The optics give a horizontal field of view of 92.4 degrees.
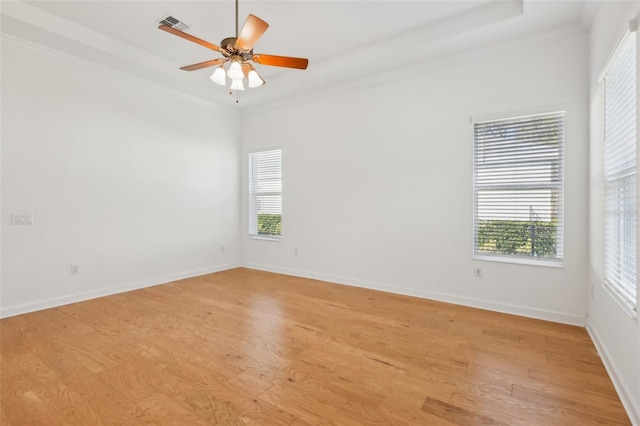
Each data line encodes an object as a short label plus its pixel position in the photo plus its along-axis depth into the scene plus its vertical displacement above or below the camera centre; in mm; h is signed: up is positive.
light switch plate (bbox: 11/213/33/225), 3365 -102
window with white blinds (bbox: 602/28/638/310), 1870 +314
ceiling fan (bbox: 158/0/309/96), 2289 +1327
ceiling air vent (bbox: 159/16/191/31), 3274 +2058
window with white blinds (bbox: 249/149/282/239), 5535 +357
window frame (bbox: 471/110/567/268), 3148 +94
